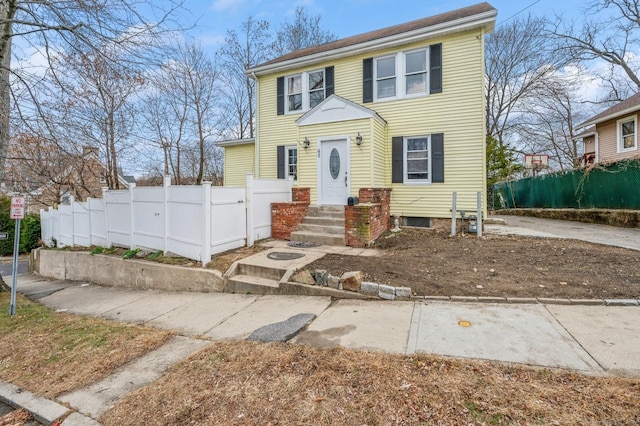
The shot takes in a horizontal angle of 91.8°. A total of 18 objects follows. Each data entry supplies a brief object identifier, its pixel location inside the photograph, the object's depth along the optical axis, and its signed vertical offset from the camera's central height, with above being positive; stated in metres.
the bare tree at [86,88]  5.74 +2.39
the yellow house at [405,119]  8.80 +2.57
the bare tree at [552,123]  20.94 +6.04
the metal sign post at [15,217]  5.41 -0.18
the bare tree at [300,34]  20.48 +11.41
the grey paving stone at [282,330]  3.53 -1.50
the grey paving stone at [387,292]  4.54 -1.28
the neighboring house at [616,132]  13.59 +3.43
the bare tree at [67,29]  5.18 +3.03
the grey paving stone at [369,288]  4.64 -1.26
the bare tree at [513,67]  19.44 +8.90
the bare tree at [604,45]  16.86 +9.13
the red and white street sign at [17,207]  5.65 +0.00
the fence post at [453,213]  8.56 -0.24
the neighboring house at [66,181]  7.53 +1.00
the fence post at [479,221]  8.26 -0.44
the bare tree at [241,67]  19.88 +9.12
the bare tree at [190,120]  17.98 +5.23
